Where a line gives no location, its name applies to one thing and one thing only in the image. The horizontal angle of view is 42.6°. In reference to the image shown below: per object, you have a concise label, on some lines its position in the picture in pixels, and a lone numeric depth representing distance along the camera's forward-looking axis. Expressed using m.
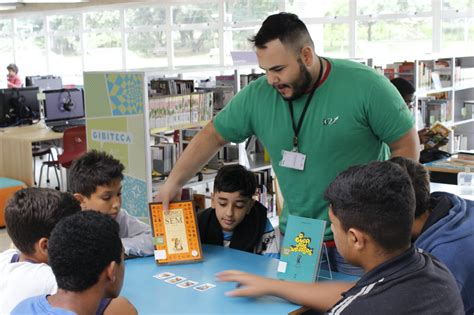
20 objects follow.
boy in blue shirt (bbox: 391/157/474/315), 1.91
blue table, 2.16
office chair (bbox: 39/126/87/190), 7.04
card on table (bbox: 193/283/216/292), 2.35
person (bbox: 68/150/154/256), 2.90
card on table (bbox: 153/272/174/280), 2.51
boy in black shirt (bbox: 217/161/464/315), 1.49
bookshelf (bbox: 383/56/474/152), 7.42
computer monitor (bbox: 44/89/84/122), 8.38
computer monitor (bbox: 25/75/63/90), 11.73
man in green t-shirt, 2.49
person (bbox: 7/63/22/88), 12.73
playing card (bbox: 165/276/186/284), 2.45
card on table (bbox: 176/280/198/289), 2.39
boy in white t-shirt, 1.94
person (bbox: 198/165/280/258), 3.00
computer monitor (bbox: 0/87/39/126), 8.31
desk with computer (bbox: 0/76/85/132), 8.33
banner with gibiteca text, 4.80
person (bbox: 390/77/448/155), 5.63
